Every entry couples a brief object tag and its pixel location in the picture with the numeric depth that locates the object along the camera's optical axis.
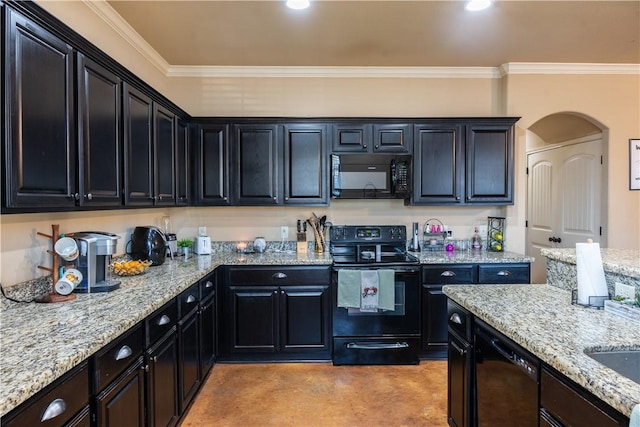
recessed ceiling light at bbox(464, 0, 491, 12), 2.38
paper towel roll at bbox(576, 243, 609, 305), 1.56
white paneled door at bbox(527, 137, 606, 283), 3.84
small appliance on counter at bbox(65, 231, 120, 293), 1.89
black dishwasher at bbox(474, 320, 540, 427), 1.30
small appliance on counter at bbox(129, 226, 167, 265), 2.69
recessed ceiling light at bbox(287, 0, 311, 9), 2.40
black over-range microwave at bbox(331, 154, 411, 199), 3.35
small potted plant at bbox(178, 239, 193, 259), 3.16
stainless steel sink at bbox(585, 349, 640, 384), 1.17
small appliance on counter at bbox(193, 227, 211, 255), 3.35
